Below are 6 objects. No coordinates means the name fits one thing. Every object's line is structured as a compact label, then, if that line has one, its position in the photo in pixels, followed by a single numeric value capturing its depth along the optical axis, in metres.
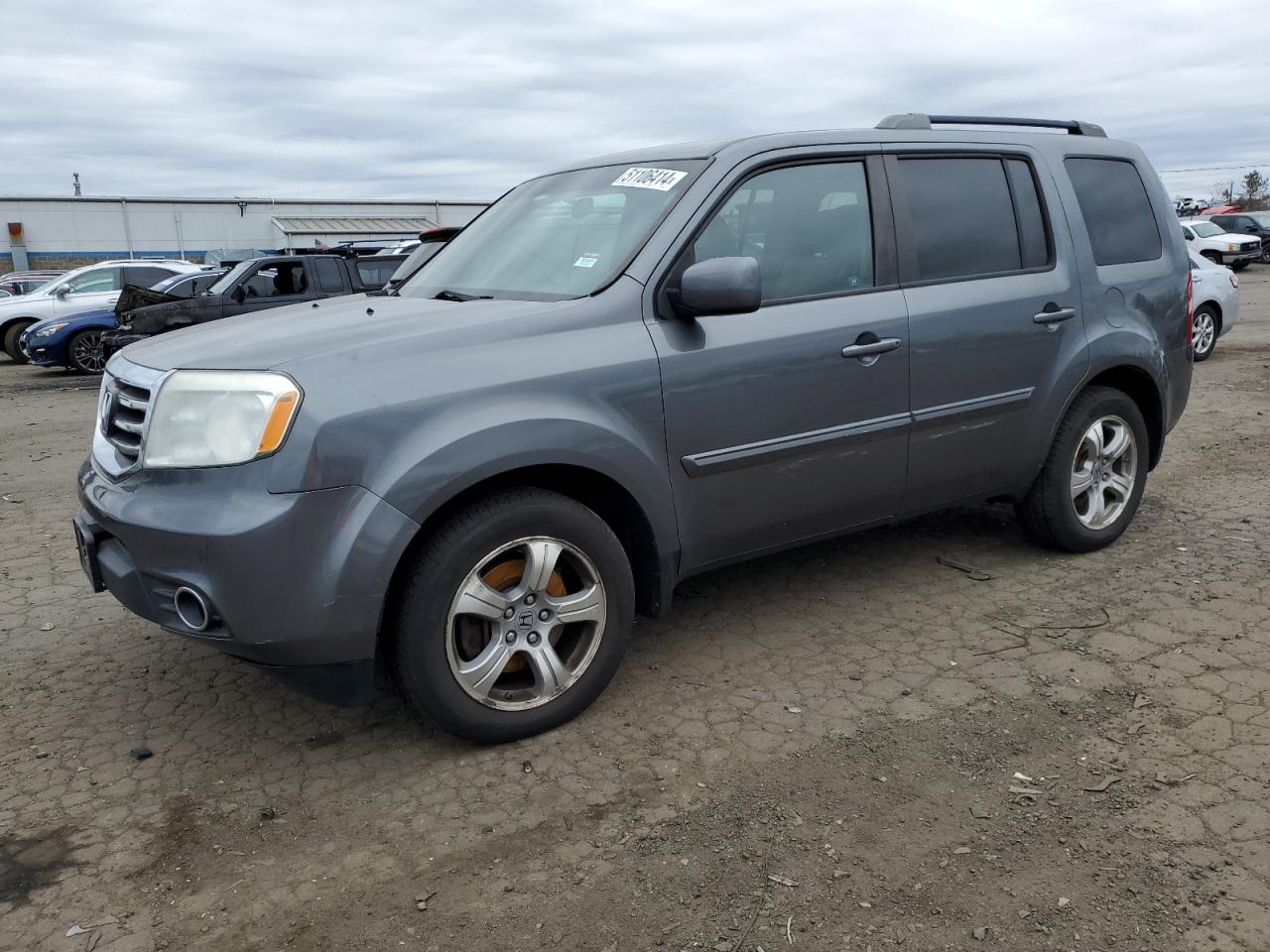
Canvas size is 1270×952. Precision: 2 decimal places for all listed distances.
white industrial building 39.94
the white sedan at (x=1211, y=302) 11.92
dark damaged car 13.52
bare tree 74.72
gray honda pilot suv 2.96
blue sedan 15.09
